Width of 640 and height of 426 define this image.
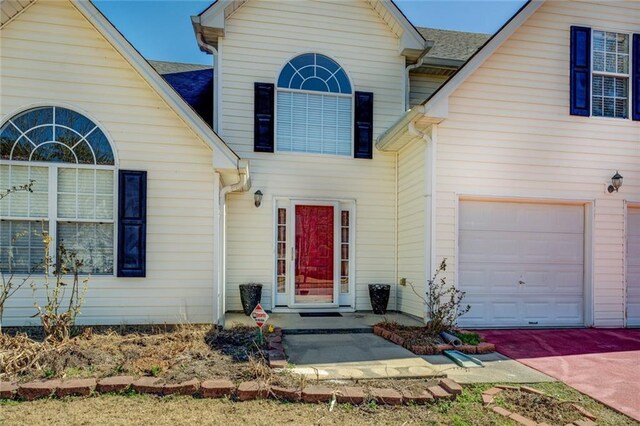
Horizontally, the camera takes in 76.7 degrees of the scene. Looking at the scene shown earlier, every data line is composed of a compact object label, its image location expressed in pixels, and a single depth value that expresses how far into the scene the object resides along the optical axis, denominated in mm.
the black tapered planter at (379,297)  7816
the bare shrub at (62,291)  4953
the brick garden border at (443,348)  5121
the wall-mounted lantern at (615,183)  7051
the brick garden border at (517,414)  3350
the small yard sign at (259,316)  4965
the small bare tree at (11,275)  5741
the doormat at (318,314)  7559
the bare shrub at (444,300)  6312
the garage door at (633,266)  7332
